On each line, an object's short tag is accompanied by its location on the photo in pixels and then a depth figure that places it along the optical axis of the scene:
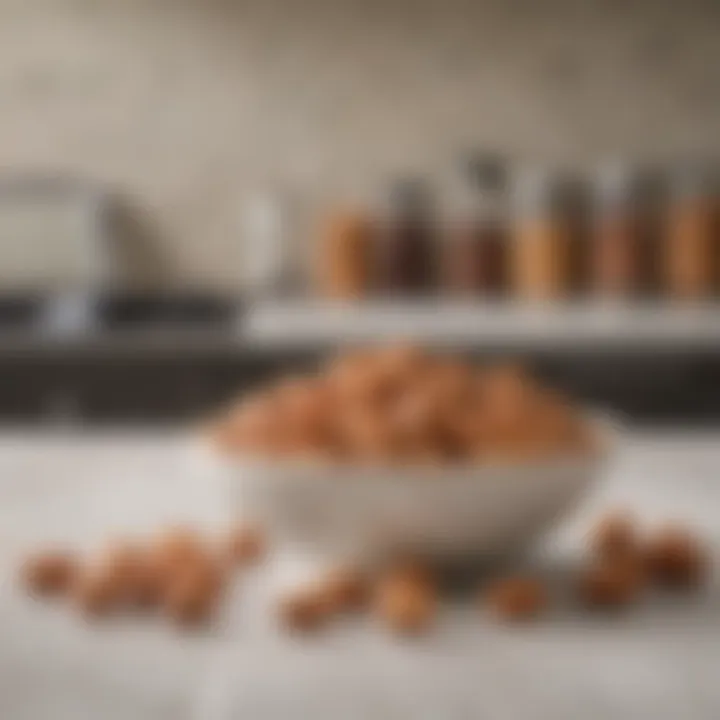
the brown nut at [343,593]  0.93
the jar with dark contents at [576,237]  2.58
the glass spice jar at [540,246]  2.56
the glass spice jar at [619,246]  2.57
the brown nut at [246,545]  1.00
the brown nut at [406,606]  0.91
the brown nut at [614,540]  0.99
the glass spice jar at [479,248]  2.62
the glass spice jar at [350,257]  2.67
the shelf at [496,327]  2.28
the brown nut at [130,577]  0.94
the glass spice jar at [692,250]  2.55
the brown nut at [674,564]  0.97
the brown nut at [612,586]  0.94
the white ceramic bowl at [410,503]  0.95
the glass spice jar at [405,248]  2.66
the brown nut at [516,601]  0.92
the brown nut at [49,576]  0.95
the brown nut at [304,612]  0.91
